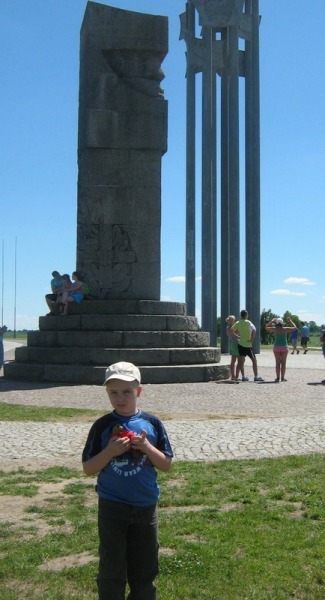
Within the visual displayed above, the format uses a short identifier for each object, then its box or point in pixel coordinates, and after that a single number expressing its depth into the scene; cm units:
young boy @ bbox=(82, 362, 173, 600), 303
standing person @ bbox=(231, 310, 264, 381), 1402
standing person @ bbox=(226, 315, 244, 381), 1409
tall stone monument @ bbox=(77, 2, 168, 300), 1507
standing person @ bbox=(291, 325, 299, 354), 2892
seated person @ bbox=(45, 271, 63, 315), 1498
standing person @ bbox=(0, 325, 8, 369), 1388
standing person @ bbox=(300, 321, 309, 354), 2914
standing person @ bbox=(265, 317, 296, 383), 1416
